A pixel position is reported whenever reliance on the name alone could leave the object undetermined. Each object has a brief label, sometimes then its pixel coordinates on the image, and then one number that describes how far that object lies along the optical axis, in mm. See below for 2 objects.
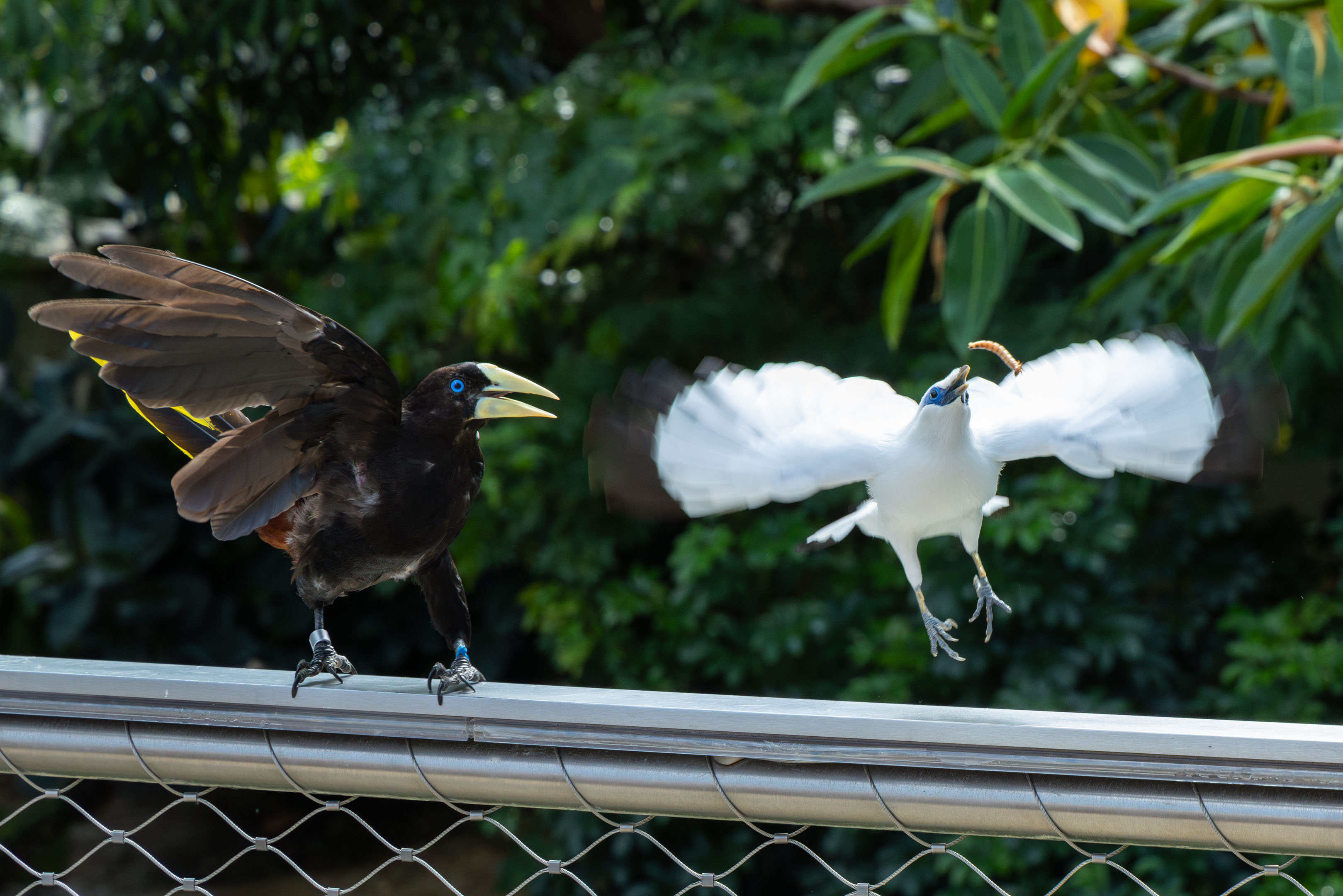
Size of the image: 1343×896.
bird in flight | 5088
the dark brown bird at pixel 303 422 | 5153
